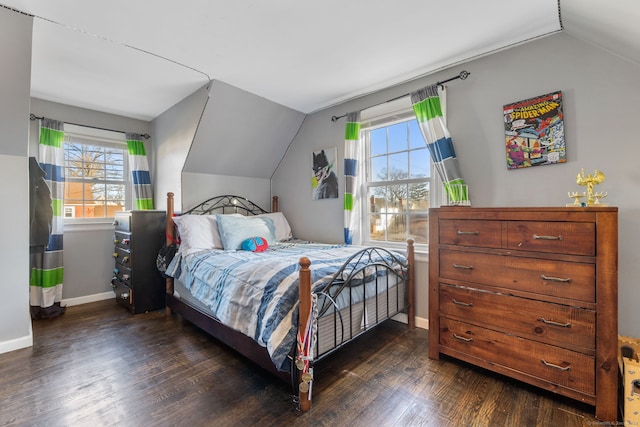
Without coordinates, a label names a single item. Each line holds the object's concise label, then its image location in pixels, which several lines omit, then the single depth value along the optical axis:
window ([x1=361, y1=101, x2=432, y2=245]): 2.73
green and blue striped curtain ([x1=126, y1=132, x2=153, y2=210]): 3.64
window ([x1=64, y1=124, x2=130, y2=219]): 3.37
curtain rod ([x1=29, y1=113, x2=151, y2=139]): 3.00
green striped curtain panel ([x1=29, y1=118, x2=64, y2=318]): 2.95
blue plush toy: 2.74
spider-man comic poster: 1.94
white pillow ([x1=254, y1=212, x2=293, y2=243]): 3.49
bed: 1.55
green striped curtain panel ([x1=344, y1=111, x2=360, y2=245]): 3.00
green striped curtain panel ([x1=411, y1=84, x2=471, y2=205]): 2.29
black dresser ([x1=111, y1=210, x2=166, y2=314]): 2.92
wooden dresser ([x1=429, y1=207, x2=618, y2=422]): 1.45
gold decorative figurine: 1.58
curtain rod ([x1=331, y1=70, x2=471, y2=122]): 2.33
